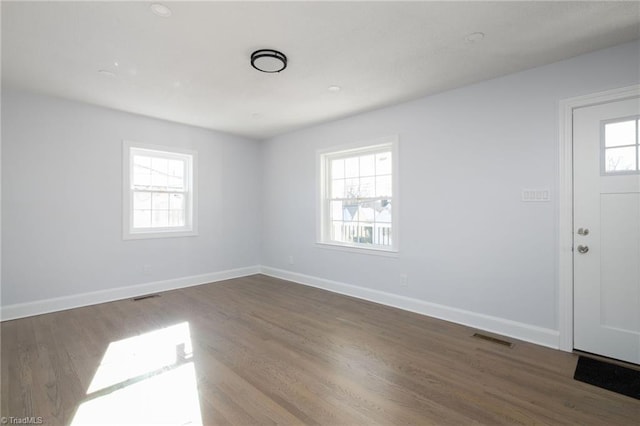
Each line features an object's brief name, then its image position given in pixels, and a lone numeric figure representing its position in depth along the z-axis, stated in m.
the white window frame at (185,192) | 4.27
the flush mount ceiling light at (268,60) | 2.59
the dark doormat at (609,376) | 2.09
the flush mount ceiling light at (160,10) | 2.01
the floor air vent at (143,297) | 4.15
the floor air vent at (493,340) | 2.79
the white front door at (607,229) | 2.44
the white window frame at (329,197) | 3.92
